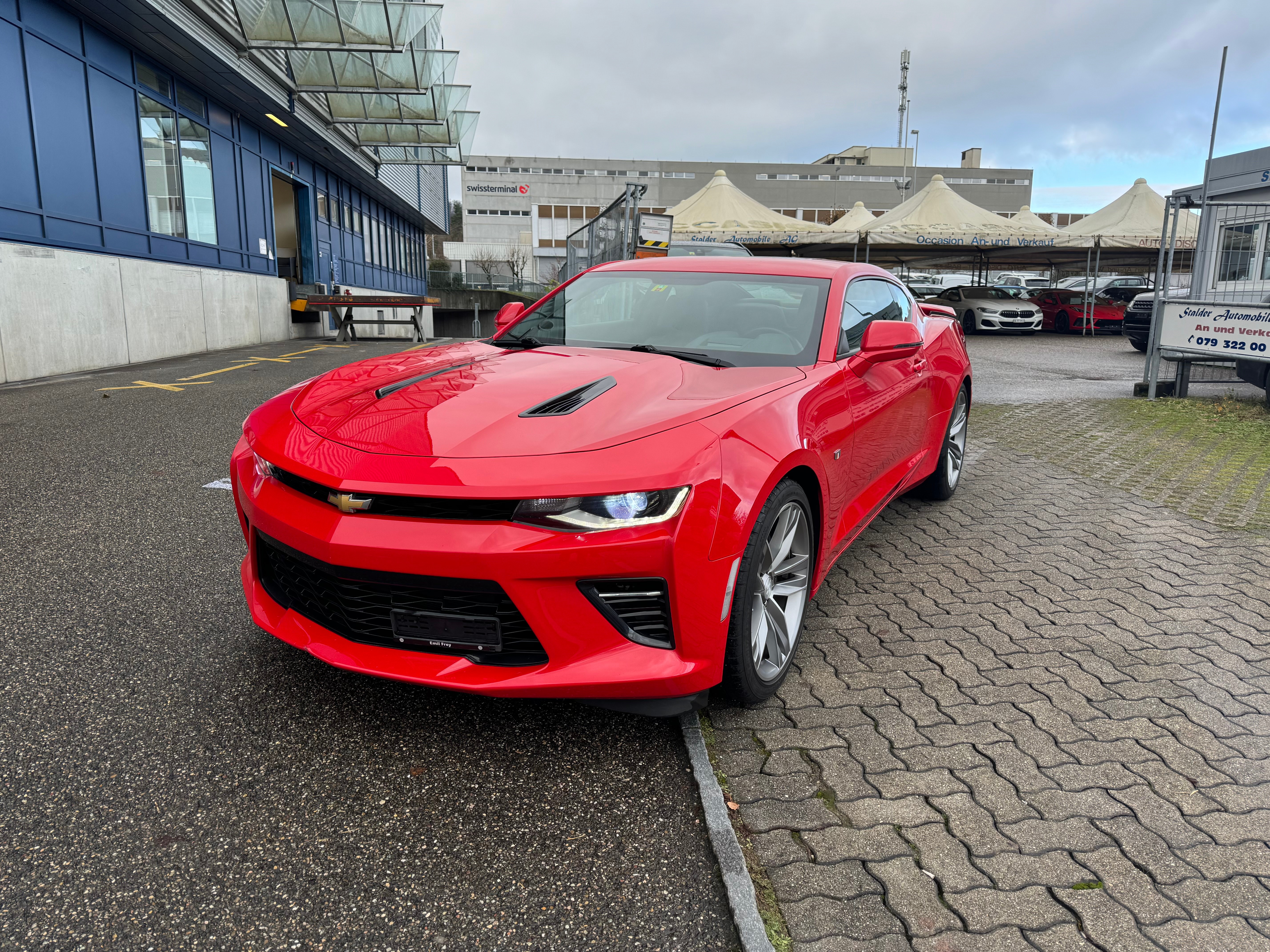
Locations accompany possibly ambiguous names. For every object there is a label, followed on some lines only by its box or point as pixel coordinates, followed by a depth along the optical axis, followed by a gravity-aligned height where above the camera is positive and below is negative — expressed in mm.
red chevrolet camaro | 2184 -573
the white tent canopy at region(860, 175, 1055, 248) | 24922 +2454
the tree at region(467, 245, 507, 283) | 69812 +3839
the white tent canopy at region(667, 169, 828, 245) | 26219 +2662
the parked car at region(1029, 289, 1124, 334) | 23797 -52
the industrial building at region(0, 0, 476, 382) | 11102 +2631
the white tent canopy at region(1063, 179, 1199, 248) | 24750 +2659
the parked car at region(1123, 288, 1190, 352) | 15562 -172
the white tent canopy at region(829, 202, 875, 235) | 27281 +2863
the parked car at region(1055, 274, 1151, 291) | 25312 +847
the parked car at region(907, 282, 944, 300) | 26750 +588
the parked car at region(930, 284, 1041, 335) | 22844 -92
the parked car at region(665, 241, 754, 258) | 14117 +961
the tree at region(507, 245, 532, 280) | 66562 +3717
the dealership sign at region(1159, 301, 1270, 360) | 8852 -193
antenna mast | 61125 +15928
